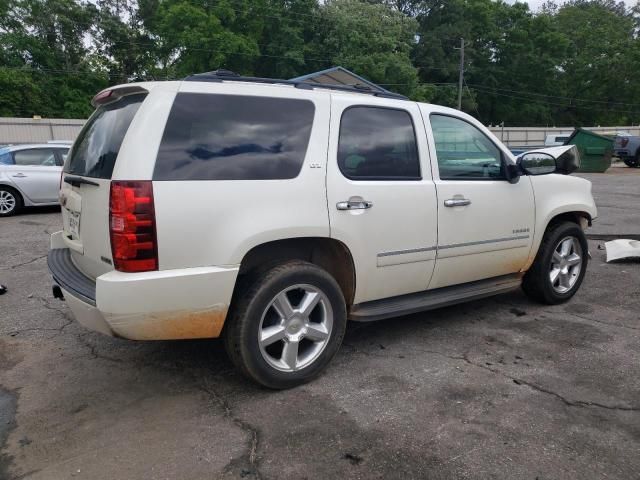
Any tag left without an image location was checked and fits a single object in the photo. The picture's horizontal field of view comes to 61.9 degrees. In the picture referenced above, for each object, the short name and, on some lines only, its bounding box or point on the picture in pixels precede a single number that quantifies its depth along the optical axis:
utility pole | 45.97
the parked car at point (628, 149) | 25.31
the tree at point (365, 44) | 45.06
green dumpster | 22.52
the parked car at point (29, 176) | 10.54
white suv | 2.87
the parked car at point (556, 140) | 28.76
